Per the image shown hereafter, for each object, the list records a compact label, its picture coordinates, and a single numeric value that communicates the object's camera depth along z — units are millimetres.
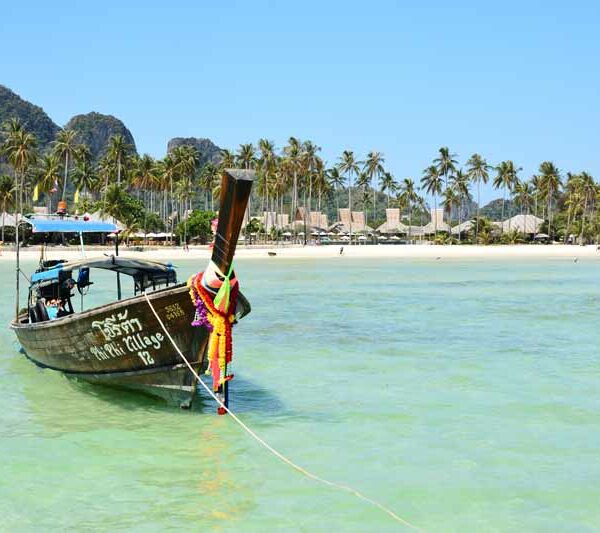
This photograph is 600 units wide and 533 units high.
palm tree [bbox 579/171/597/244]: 100125
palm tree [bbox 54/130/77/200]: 93062
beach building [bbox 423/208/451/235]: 113000
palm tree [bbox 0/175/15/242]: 82125
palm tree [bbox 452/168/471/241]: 114688
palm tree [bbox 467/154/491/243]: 113000
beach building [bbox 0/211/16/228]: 77312
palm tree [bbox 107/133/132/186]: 94644
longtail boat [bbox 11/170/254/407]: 9344
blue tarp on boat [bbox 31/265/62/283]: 12695
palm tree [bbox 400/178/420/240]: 132375
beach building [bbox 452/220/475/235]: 105575
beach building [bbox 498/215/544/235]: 106062
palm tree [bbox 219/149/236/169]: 104812
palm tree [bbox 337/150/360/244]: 118375
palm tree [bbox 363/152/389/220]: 120625
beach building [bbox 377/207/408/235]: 115625
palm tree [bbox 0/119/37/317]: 82188
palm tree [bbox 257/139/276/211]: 104062
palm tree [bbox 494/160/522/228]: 113875
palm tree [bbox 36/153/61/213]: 84181
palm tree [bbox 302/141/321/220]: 103769
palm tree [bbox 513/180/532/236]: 115625
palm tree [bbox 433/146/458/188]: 114750
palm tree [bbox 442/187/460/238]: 114706
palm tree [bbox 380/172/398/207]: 133875
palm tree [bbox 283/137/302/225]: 102144
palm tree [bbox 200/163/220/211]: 113438
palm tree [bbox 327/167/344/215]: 122744
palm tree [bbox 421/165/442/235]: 116125
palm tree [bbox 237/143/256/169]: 105250
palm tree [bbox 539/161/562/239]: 109625
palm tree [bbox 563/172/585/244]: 101312
